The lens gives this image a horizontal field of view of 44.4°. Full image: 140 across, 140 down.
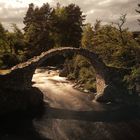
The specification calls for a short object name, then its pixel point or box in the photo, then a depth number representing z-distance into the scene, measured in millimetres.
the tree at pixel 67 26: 45976
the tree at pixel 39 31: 46975
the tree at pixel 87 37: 35379
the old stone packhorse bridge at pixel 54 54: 20175
